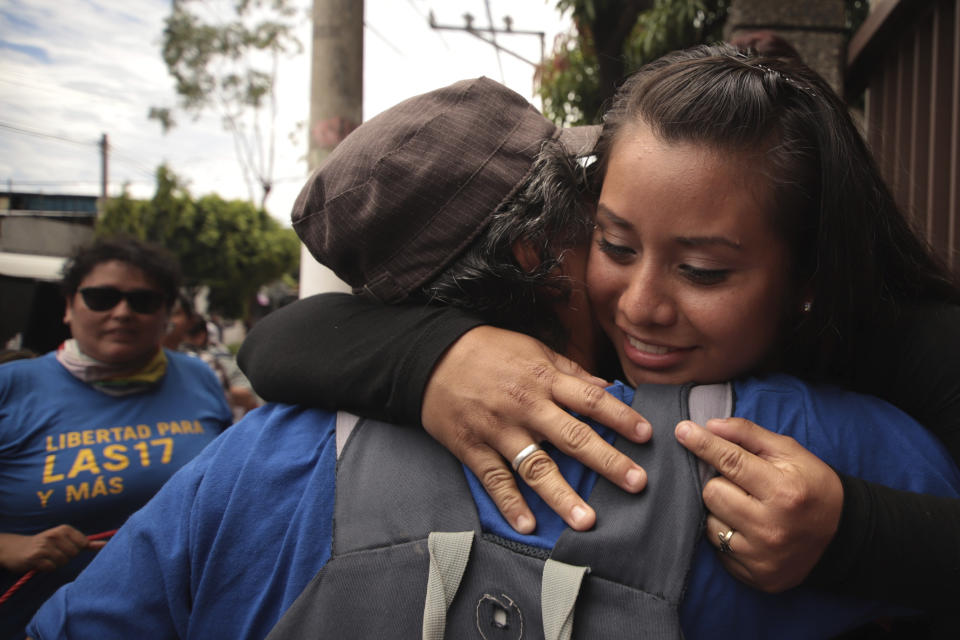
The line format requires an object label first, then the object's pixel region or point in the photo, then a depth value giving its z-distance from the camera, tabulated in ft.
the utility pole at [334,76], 11.23
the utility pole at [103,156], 84.87
